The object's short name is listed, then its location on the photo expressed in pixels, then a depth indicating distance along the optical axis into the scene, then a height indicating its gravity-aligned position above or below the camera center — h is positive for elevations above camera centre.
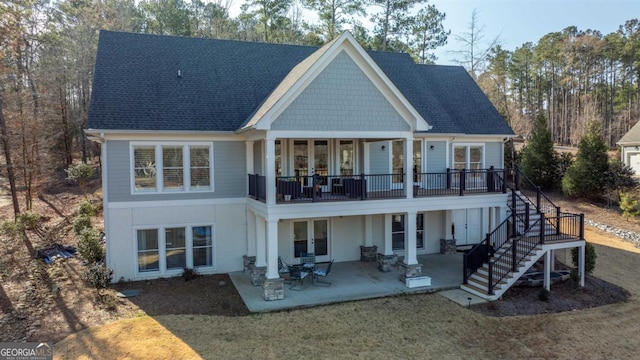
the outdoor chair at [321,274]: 13.23 -3.92
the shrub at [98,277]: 12.49 -3.79
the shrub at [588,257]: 14.32 -3.66
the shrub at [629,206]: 21.58 -2.70
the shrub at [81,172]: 25.23 -0.82
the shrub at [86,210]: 18.88 -2.45
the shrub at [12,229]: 16.94 -3.03
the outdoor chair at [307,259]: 14.47 -3.75
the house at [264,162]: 12.63 -0.11
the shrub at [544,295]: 12.39 -4.39
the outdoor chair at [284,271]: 14.01 -4.10
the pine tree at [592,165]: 23.64 -0.44
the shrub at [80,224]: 16.94 -2.83
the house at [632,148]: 30.94 +0.76
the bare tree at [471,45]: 38.16 +11.20
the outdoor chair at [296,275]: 13.00 -3.90
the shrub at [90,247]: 13.75 -3.11
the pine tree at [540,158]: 26.86 -0.01
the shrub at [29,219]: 18.89 -2.91
